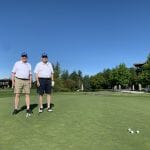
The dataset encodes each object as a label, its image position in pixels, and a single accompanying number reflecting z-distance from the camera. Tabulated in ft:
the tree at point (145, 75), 131.96
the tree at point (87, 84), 255.36
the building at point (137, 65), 263.05
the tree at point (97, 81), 227.28
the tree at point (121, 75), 179.99
